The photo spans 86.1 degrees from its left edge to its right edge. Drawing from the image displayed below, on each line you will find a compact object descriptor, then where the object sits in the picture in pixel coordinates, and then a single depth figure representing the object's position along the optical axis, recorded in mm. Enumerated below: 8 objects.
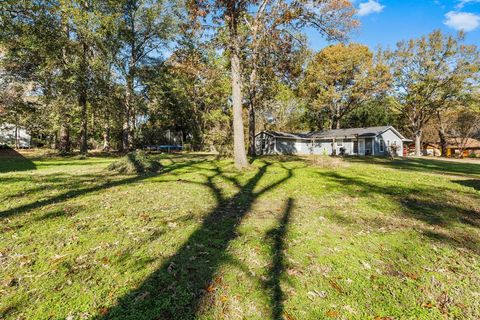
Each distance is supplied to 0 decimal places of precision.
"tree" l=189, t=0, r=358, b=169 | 11562
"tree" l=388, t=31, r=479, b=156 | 29672
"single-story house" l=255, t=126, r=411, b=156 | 31875
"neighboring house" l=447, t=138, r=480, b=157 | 40062
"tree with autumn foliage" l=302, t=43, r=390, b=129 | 32125
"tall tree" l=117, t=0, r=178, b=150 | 22312
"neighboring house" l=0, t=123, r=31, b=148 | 23309
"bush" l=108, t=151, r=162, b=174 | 10781
